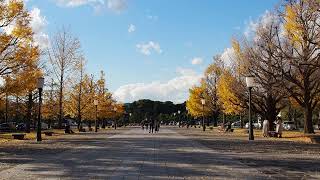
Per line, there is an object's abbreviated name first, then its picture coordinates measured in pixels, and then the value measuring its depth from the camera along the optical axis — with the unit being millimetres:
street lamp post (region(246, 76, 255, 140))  31359
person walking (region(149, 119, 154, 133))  49331
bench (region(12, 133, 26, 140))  31747
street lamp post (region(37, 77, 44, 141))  30094
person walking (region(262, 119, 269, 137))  37031
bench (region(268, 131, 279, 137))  35922
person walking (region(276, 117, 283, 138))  35531
